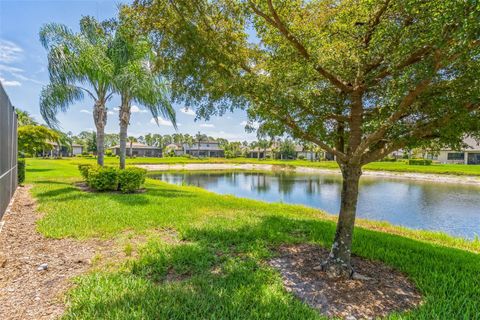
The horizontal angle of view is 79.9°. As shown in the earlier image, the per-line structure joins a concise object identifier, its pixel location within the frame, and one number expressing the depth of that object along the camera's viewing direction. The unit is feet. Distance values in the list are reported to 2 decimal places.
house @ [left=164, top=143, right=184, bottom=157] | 261.87
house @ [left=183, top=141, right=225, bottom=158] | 261.03
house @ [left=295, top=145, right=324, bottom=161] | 239.15
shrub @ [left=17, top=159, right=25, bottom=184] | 39.50
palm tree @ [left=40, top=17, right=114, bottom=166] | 38.50
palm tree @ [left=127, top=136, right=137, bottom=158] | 229.86
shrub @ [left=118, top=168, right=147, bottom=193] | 36.17
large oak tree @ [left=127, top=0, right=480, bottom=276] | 11.80
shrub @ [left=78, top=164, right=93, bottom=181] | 42.63
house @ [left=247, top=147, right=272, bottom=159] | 269.44
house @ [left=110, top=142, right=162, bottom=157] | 247.21
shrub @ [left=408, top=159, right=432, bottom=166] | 146.20
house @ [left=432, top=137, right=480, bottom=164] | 147.72
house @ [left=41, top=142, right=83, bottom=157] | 206.28
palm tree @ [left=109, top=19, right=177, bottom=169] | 38.07
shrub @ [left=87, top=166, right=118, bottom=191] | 35.81
